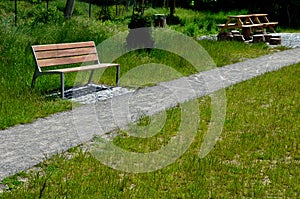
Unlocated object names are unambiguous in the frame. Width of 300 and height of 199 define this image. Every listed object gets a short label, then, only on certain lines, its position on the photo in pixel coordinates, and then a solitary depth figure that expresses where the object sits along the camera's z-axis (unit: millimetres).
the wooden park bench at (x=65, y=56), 8180
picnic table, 17094
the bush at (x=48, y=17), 14234
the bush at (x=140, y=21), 12164
